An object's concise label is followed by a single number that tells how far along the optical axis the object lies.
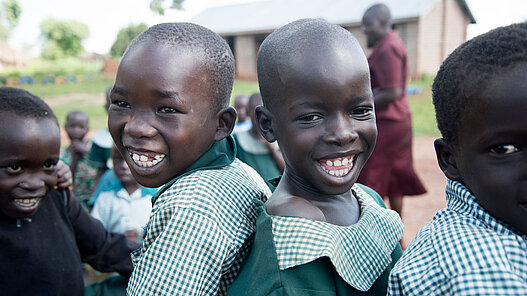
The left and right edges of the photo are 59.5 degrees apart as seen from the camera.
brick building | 18.05
